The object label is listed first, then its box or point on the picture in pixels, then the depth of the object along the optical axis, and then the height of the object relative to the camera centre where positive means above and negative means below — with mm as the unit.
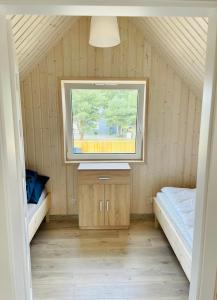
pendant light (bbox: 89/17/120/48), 2650 +754
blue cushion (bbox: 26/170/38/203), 3105 -740
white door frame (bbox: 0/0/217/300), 1008 +20
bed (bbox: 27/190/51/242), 2860 -1043
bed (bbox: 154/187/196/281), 2414 -997
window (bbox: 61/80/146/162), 3391 -65
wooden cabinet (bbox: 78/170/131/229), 3264 -950
